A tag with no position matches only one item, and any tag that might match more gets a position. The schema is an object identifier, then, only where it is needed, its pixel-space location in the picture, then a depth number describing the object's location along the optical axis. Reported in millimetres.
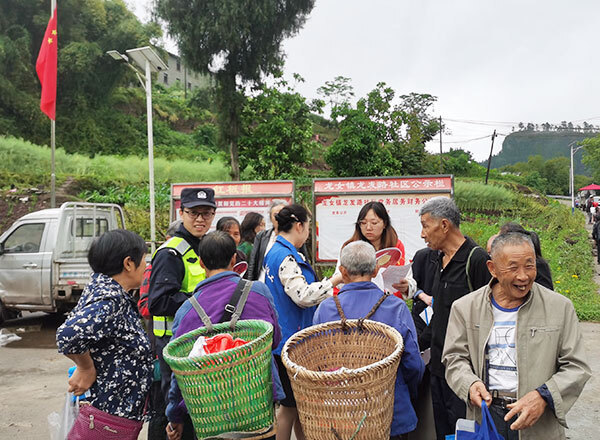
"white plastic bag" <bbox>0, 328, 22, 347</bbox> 6967
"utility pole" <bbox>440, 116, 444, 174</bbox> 33656
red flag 11266
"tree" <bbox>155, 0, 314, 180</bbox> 16203
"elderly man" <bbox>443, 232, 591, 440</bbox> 1898
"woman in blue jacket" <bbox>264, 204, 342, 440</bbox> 2740
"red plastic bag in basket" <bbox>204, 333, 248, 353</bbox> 1954
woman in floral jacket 2033
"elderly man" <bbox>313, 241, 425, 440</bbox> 2303
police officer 2570
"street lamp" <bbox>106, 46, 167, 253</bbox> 8398
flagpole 11955
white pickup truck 7367
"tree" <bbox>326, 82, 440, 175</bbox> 16719
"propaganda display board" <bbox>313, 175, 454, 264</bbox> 6785
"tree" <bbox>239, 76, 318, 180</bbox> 15103
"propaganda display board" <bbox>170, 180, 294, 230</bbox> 7266
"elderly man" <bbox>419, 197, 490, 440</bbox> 2611
